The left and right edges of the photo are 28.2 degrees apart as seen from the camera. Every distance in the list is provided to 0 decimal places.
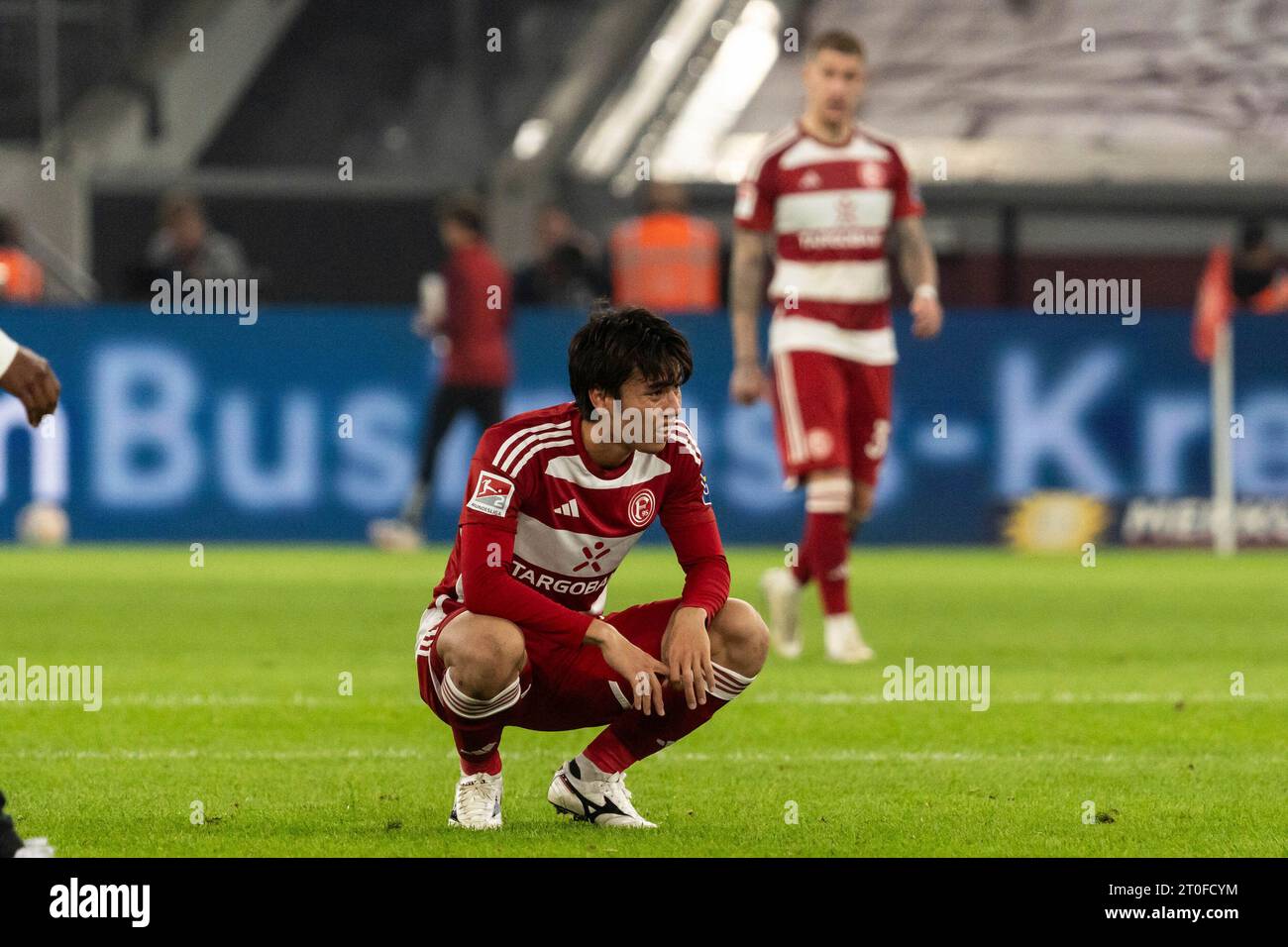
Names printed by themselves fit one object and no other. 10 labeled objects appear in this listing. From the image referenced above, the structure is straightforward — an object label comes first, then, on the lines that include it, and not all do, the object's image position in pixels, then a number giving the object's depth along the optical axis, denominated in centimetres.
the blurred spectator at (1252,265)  1839
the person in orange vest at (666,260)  1848
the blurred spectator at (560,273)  1834
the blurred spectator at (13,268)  1883
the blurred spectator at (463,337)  1666
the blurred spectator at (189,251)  1786
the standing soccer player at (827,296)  1002
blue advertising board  1700
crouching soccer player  565
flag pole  1733
